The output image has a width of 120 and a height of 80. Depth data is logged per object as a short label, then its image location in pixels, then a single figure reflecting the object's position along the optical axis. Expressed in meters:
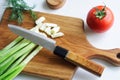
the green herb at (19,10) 1.21
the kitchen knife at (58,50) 1.04
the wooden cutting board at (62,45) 1.08
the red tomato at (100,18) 1.12
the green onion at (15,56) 1.07
